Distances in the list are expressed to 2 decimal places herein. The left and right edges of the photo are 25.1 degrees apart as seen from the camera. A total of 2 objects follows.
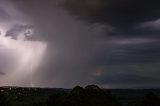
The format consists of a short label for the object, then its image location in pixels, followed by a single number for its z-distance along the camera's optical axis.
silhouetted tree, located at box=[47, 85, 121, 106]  82.25
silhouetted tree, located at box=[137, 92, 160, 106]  88.72
